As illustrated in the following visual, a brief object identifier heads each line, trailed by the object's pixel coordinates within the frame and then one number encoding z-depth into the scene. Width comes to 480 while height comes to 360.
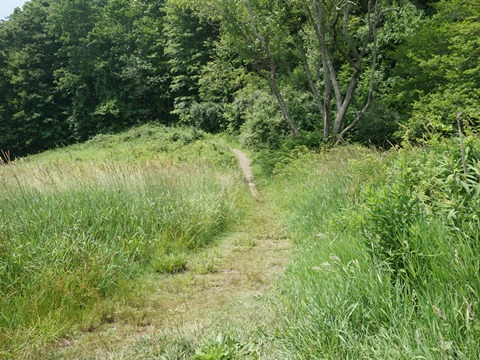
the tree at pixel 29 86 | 37.12
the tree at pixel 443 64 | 13.32
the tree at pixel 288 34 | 12.95
